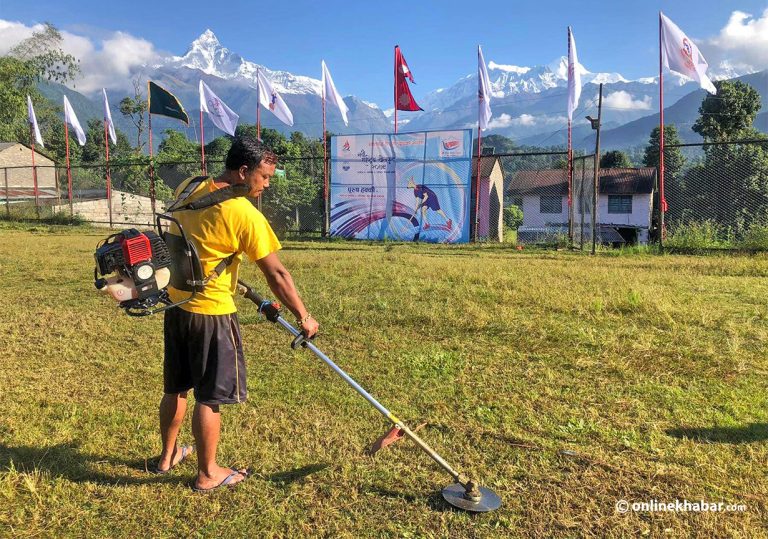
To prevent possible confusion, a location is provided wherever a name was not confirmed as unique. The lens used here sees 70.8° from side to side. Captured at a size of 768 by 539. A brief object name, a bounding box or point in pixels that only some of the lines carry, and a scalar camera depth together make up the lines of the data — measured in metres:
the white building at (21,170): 44.88
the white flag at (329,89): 19.59
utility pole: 12.72
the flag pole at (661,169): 12.52
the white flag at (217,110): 20.27
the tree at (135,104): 51.91
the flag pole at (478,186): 15.86
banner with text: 16.30
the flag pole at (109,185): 20.52
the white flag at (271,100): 19.98
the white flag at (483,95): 18.08
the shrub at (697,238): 12.73
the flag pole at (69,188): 21.42
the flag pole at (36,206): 22.62
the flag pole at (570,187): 14.57
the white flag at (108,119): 24.20
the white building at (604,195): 46.88
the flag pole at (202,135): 17.82
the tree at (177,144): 58.92
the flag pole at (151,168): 18.95
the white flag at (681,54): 12.73
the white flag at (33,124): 25.15
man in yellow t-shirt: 2.69
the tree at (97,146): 65.25
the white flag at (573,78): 16.69
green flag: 18.88
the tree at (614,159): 61.91
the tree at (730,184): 20.88
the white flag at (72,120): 23.33
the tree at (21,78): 44.47
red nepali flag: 17.98
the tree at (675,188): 28.59
